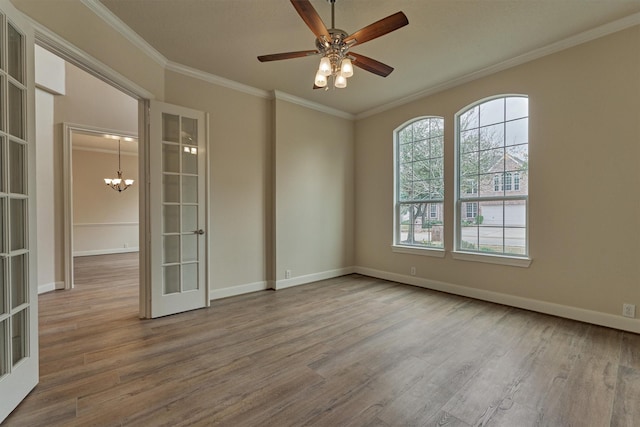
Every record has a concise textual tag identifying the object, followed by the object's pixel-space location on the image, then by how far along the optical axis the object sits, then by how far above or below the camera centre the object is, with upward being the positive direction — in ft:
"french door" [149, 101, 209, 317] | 10.50 +0.11
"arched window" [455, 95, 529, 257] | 11.60 +1.59
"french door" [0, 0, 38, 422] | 5.67 -0.09
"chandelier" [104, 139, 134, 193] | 26.17 +2.75
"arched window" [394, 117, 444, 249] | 14.40 +1.52
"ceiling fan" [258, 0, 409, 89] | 6.47 +4.37
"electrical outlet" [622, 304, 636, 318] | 9.05 -3.15
